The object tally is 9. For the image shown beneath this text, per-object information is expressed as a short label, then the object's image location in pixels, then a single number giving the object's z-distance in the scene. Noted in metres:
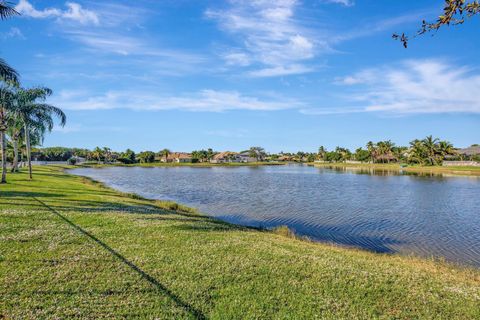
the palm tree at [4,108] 29.28
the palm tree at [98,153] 184.62
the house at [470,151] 144.15
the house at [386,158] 161.88
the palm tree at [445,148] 122.94
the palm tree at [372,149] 167.45
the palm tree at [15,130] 36.35
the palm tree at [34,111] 34.16
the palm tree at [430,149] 126.06
